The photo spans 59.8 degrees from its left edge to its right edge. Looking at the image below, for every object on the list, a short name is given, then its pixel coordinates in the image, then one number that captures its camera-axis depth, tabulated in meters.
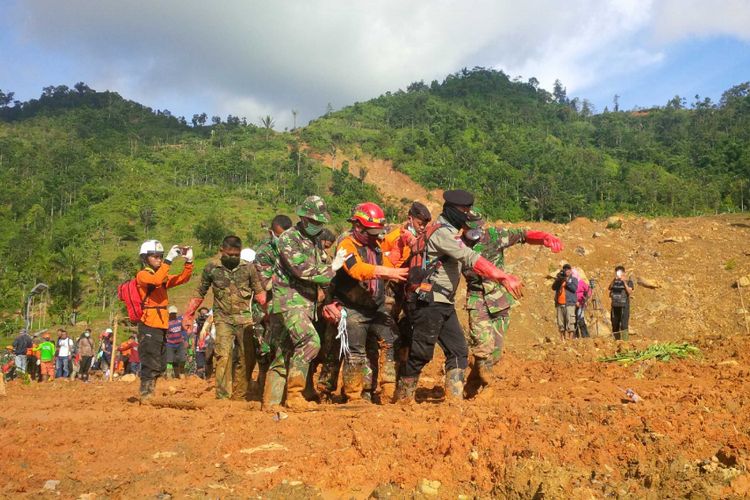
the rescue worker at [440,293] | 5.53
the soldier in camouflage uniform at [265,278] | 6.37
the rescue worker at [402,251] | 6.36
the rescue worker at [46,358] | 16.55
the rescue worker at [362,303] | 5.77
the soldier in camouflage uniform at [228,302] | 7.41
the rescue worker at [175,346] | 13.45
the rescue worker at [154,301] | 6.95
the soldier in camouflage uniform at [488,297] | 6.27
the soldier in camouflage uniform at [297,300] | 5.68
